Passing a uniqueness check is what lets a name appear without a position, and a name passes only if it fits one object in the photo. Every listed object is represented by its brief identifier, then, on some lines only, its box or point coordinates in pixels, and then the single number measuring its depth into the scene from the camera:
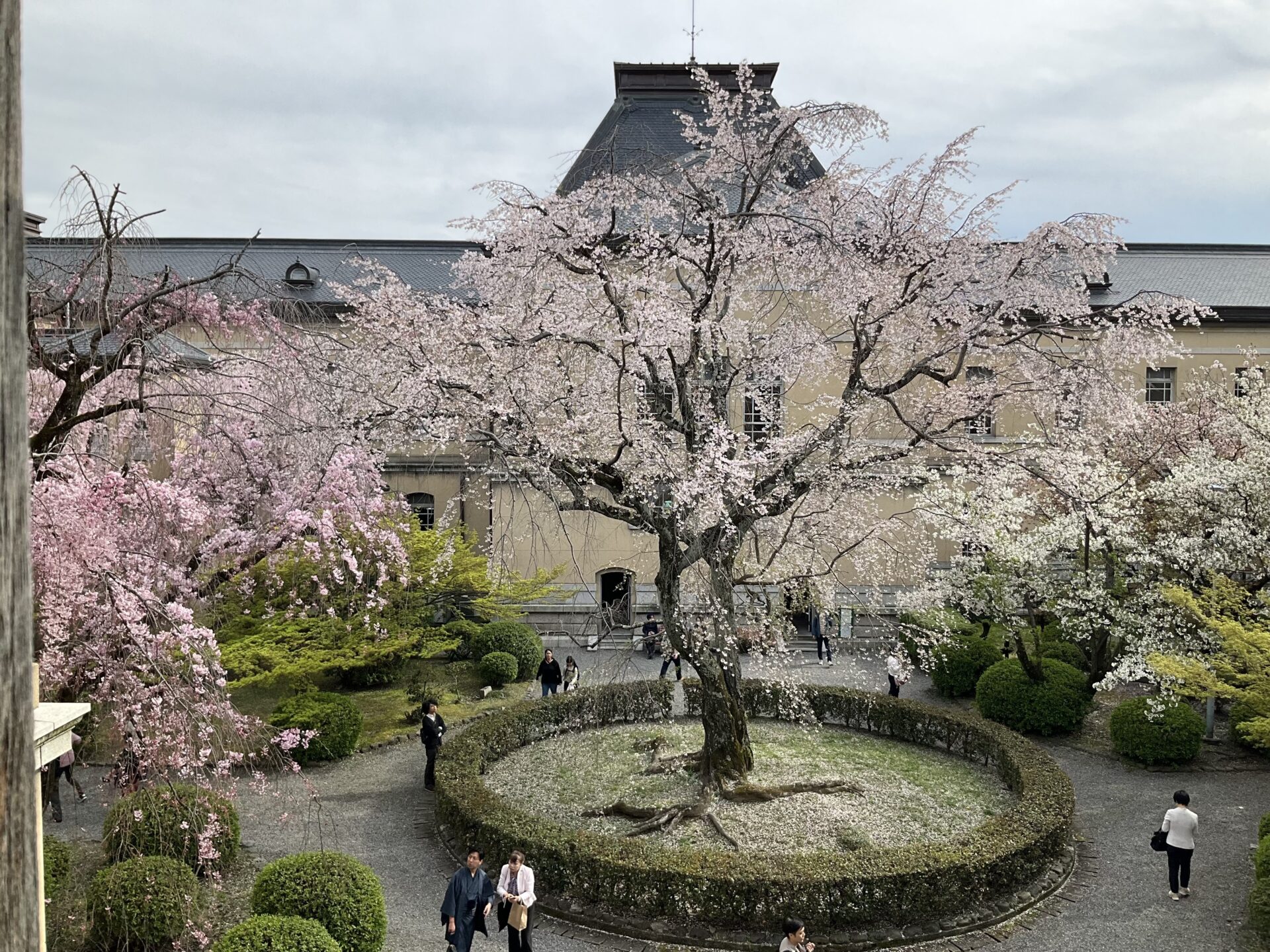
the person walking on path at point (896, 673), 16.41
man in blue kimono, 8.55
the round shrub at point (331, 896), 8.91
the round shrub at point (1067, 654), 19.83
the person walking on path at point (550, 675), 18.08
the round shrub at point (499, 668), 20.53
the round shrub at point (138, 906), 8.88
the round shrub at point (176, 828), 8.95
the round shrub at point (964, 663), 19.42
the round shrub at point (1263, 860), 9.66
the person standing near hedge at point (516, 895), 8.81
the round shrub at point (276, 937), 7.90
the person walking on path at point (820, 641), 21.89
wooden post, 1.72
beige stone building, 25.34
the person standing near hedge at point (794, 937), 7.30
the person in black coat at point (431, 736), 14.23
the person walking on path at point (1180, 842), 10.29
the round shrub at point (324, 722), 15.27
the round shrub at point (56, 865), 8.91
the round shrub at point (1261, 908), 9.40
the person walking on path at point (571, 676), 18.50
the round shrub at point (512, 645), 21.53
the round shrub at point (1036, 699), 16.61
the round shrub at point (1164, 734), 14.84
